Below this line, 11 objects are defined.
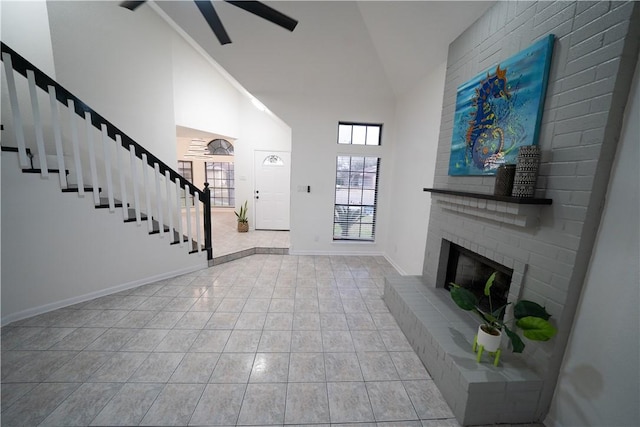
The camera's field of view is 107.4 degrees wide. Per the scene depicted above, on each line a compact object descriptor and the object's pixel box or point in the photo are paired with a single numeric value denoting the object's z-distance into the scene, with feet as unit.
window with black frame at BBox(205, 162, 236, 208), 25.44
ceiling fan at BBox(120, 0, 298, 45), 5.24
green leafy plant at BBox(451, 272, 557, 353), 4.05
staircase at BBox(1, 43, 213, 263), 7.02
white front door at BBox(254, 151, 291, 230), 18.13
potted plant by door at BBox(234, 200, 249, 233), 17.62
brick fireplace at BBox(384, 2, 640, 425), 3.86
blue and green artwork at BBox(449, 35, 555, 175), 4.83
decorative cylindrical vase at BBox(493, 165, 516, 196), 5.17
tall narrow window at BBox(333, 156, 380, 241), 13.92
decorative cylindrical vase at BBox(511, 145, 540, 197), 4.63
